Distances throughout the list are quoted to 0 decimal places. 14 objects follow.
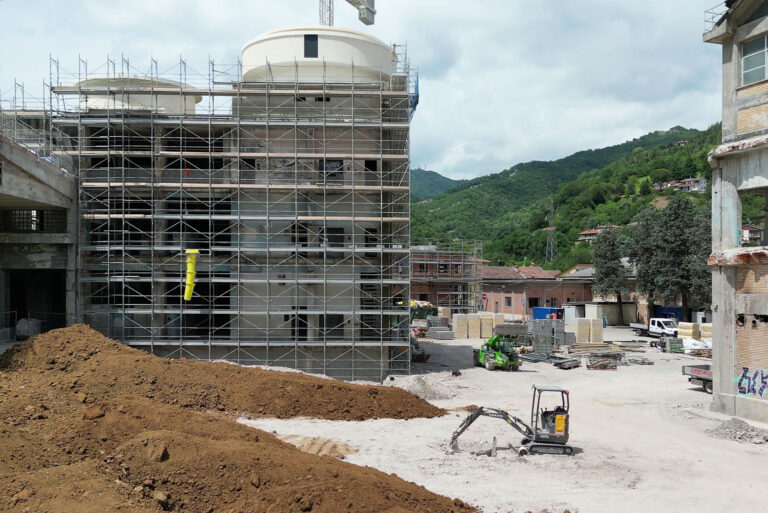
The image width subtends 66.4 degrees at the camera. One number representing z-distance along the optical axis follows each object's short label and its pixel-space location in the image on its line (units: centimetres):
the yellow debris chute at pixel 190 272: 2438
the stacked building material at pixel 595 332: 3825
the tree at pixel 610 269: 5266
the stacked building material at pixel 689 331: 3900
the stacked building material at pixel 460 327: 4175
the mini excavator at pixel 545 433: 1522
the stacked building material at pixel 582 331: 3816
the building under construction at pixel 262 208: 2653
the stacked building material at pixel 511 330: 3269
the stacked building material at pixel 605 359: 3105
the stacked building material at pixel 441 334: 4109
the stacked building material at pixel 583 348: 3497
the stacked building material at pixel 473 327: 4188
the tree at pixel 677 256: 4491
